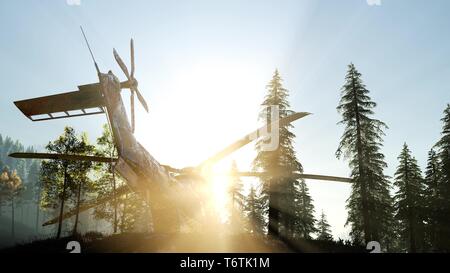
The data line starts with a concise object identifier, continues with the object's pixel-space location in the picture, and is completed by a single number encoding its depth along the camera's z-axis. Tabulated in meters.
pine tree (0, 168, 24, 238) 61.51
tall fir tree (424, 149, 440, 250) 26.20
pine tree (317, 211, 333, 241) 43.82
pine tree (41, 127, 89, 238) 27.80
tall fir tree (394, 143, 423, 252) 28.86
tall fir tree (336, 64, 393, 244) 20.52
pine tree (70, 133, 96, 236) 28.23
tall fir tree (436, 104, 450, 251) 24.72
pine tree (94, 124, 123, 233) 29.67
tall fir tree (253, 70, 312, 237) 20.89
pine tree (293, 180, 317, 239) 33.38
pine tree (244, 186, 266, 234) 36.06
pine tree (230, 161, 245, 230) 37.56
